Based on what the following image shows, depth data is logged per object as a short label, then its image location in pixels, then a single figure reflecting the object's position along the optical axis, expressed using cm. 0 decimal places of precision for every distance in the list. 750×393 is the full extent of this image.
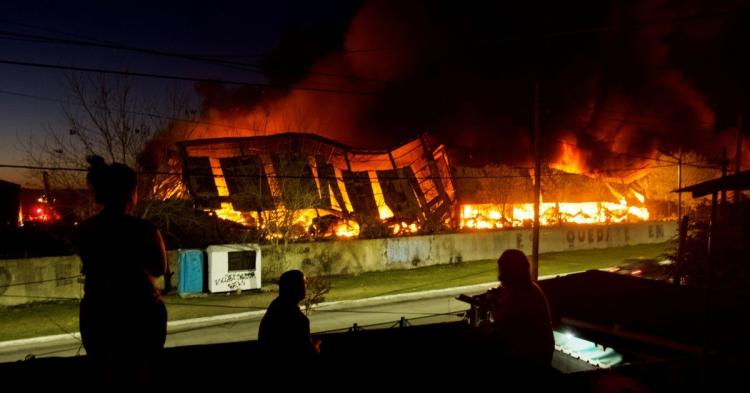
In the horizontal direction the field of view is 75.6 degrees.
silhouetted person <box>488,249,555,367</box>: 403
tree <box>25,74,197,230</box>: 1913
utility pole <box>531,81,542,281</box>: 1648
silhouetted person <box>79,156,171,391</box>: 280
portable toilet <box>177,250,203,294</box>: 1828
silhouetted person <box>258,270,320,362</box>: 354
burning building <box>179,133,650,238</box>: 2575
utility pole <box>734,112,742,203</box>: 2220
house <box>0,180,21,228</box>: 3369
